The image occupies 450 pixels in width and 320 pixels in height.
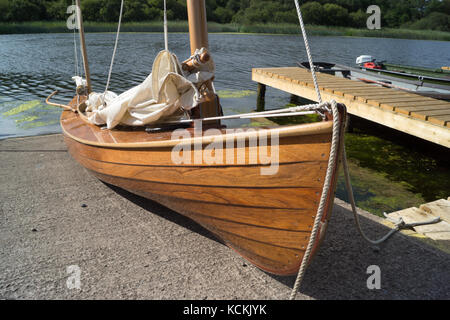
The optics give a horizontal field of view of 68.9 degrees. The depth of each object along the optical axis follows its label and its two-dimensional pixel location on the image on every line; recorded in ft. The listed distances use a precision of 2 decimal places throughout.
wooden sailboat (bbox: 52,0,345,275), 6.91
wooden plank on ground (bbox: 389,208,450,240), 11.07
